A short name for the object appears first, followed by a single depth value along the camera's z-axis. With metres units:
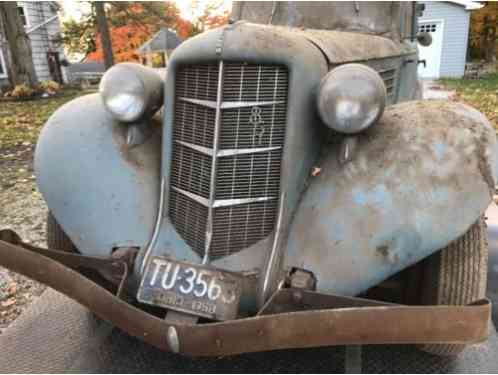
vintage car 1.58
